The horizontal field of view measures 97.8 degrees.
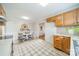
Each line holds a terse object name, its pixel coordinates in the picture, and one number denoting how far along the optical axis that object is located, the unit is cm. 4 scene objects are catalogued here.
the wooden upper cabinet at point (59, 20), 245
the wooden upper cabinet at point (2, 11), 229
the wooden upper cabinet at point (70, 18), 232
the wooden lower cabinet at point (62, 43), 233
